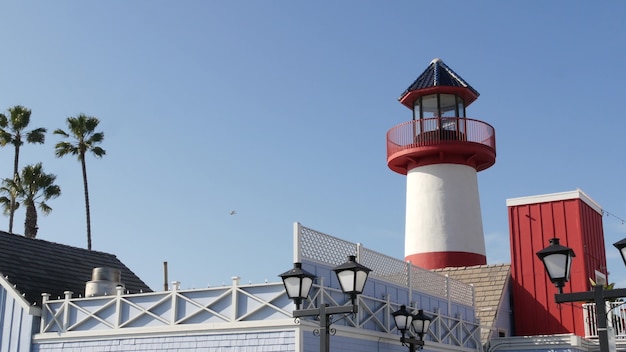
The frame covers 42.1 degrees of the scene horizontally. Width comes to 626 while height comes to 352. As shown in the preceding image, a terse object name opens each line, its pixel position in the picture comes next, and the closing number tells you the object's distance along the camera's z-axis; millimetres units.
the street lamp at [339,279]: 10336
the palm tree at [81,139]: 41031
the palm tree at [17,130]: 41750
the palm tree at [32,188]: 39719
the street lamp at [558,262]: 8758
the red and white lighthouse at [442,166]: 24297
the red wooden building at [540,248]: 21625
